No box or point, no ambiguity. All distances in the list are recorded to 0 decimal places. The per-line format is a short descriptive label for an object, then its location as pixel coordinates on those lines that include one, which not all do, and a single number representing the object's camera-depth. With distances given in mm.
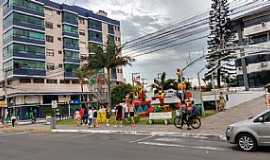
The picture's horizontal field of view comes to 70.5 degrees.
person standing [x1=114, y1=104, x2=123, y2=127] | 13909
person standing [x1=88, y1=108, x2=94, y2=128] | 13866
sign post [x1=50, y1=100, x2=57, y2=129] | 14884
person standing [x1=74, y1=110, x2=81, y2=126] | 16135
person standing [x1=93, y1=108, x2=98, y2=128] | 14000
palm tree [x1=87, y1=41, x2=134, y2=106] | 20978
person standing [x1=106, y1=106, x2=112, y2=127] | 14432
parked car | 6268
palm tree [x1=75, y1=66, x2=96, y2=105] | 23241
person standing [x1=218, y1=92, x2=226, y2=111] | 15818
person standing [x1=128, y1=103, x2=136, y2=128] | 12934
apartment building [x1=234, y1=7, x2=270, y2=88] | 26602
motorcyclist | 10579
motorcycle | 10592
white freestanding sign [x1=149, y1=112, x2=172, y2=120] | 12376
